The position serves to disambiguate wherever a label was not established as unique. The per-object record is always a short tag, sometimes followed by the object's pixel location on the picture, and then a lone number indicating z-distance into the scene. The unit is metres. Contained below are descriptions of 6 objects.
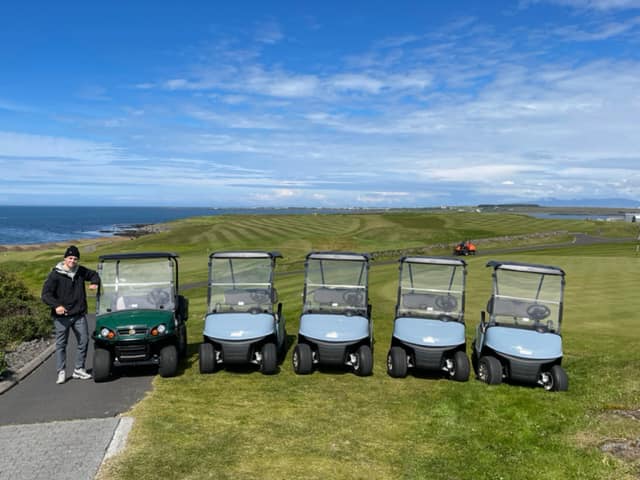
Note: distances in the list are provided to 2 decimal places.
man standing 9.60
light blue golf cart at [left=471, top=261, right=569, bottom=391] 9.32
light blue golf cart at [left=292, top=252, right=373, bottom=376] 9.83
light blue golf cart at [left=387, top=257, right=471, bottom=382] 9.70
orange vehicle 47.81
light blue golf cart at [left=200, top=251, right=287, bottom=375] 9.80
